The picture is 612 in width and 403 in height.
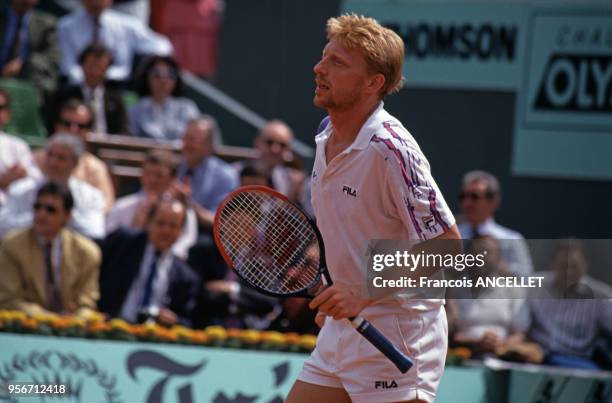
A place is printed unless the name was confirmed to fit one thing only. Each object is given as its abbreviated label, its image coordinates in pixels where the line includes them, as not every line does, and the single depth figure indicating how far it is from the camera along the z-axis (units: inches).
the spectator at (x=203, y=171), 685.3
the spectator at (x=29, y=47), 788.0
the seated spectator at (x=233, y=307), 581.9
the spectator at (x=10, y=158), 663.1
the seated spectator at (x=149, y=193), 642.2
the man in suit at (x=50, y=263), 577.9
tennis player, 293.1
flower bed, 525.3
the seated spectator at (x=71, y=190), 630.5
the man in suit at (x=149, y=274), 584.1
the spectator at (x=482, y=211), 647.8
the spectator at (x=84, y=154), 677.9
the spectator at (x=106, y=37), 788.6
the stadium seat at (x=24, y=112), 759.1
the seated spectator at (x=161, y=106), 766.5
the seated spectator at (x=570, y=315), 571.2
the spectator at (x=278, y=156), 684.7
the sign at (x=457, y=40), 766.5
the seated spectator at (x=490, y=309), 589.0
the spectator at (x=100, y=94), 755.4
